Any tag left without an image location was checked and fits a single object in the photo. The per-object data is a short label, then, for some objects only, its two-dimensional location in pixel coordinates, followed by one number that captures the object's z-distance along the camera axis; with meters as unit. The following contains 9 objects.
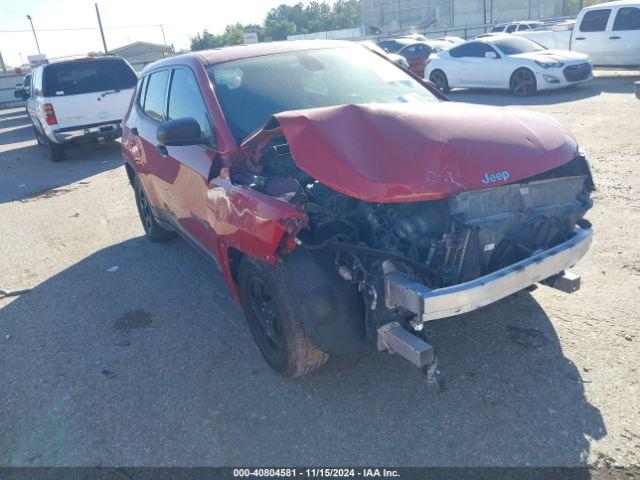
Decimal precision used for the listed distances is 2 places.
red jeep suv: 2.69
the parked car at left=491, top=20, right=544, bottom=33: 26.97
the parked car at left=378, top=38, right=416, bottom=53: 21.51
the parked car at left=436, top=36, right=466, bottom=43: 23.12
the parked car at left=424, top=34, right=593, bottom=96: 13.28
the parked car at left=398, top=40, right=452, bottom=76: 18.78
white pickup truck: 14.25
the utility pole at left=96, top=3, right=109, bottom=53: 50.16
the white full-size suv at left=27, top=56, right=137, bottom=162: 11.27
